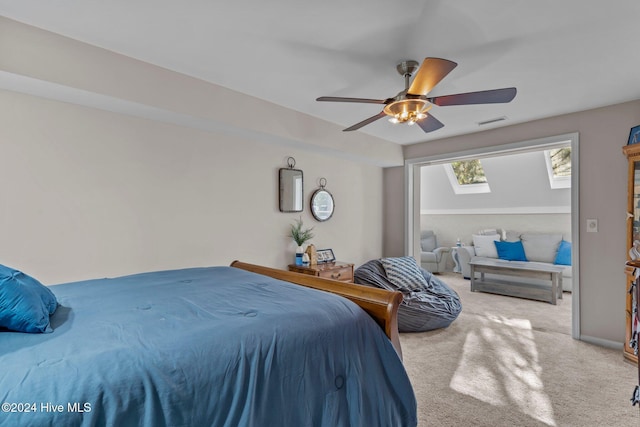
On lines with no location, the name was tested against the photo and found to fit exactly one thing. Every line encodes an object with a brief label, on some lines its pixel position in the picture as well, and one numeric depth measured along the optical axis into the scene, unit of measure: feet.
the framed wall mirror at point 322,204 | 13.12
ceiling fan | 5.91
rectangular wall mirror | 11.96
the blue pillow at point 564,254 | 16.96
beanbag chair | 10.77
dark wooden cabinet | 8.82
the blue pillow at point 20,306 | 3.56
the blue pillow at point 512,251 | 18.49
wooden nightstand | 11.53
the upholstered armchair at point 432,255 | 22.09
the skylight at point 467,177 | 21.66
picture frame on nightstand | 12.91
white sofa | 18.01
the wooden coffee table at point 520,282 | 15.30
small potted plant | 12.16
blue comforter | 2.76
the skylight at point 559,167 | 18.21
